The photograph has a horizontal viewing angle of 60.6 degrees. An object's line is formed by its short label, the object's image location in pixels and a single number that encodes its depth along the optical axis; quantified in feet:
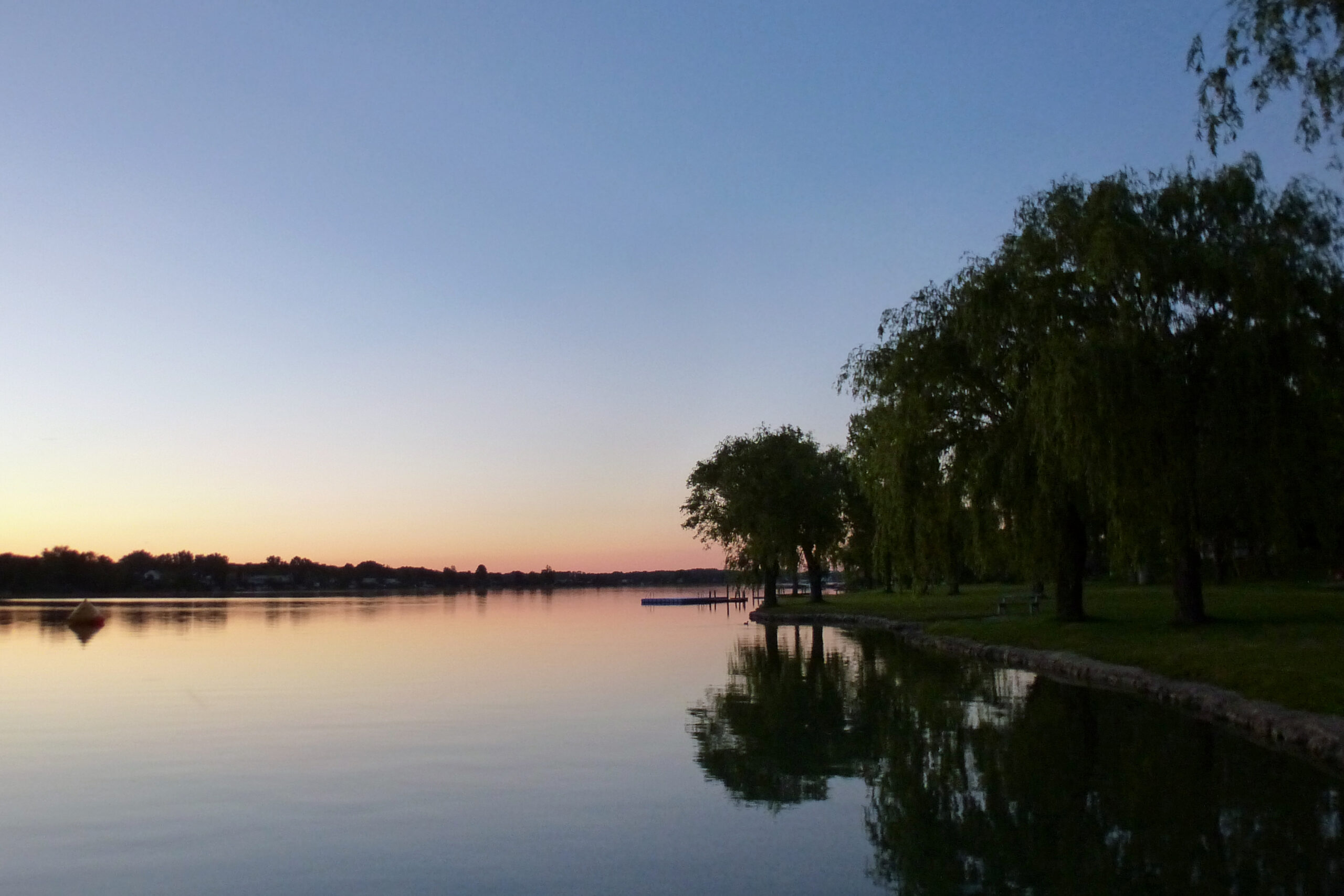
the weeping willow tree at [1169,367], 74.59
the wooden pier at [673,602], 290.15
